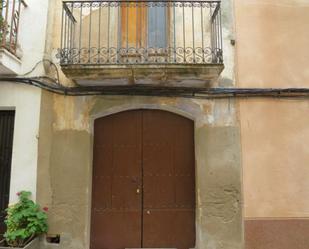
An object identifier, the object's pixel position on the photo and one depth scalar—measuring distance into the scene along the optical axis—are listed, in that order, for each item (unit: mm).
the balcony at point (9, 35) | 5129
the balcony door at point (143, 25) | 5809
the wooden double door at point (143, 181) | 5582
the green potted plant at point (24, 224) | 4949
